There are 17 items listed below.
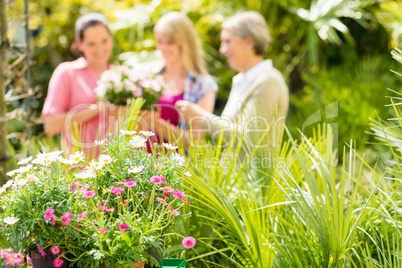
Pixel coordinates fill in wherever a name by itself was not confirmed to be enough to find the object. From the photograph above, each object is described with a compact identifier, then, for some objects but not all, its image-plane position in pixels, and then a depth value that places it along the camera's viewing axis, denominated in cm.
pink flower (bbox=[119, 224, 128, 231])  212
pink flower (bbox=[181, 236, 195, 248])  232
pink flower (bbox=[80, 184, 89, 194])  223
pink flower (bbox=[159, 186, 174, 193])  230
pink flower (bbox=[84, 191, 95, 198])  217
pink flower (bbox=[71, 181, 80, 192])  229
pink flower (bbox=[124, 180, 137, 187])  222
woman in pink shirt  339
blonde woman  341
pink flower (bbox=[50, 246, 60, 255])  218
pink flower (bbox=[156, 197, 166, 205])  223
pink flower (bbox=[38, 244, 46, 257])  217
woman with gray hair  315
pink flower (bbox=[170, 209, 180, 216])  225
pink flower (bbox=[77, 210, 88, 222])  212
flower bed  216
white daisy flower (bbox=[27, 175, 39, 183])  225
